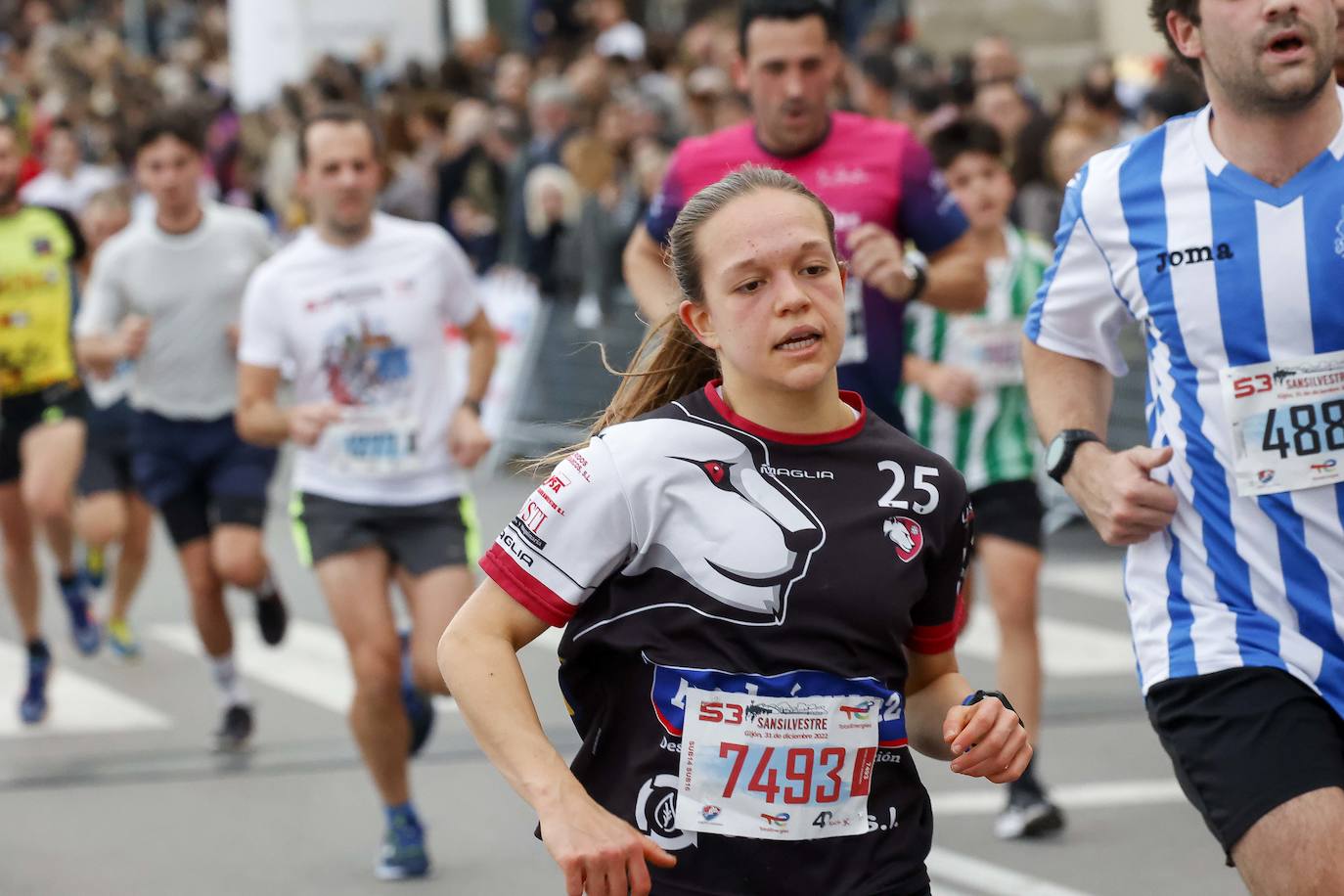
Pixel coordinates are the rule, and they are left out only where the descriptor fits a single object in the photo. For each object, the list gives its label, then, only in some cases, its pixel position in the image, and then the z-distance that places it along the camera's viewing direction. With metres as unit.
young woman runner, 6.71
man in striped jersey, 7.55
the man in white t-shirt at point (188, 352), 17.12
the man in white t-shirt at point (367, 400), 13.52
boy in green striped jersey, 13.98
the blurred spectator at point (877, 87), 28.17
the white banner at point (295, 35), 44.37
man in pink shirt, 12.58
